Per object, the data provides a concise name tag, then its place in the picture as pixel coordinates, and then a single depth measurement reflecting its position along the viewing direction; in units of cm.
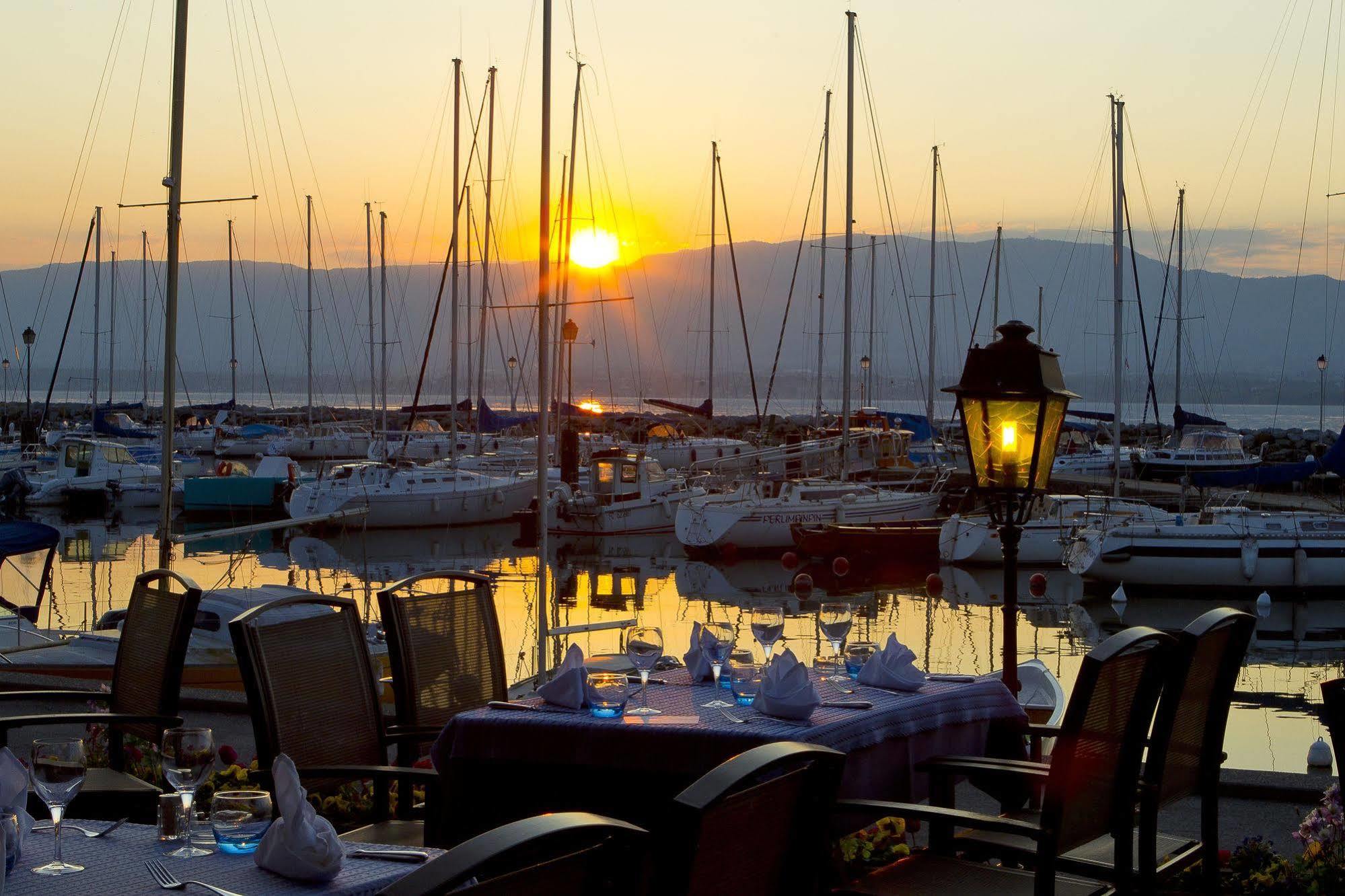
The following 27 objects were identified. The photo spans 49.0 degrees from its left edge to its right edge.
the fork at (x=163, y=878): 282
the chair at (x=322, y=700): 451
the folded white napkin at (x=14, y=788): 299
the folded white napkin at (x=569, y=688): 466
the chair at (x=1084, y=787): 369
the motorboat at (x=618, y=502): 3381
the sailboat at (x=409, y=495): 3497
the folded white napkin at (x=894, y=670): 508
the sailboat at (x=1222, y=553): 2525
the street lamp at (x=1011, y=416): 638
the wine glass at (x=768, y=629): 541
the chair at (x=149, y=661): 516
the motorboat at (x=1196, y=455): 4756
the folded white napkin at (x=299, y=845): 281
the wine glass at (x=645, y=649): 504
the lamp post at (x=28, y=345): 4456
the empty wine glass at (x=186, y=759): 335
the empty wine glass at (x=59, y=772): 316
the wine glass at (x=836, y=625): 550
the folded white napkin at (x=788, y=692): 451
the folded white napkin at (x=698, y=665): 528
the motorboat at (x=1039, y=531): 2828
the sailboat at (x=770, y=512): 3095
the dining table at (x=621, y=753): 438
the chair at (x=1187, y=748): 412
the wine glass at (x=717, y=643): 531
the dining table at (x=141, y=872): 278
